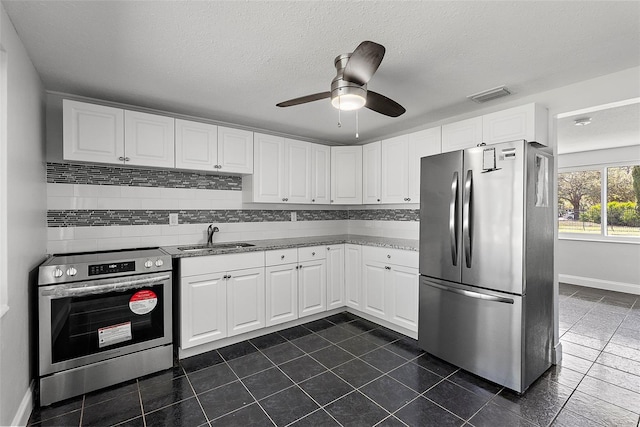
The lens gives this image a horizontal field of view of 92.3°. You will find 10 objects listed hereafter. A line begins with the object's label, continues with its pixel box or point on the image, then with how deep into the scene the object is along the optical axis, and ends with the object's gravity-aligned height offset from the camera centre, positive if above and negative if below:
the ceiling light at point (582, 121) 3.46 +1.03
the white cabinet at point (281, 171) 3.48 +0.48
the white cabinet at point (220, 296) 2.69 -0.80
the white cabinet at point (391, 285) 3.05 -0.79
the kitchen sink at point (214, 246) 3.08 -0.38
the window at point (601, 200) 4.92 +0.17
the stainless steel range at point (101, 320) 2.10 -0.81
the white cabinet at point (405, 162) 3.25 +0.56
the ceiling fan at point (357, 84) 1.53 +0.74
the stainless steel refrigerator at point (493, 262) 2.21 -0.40
